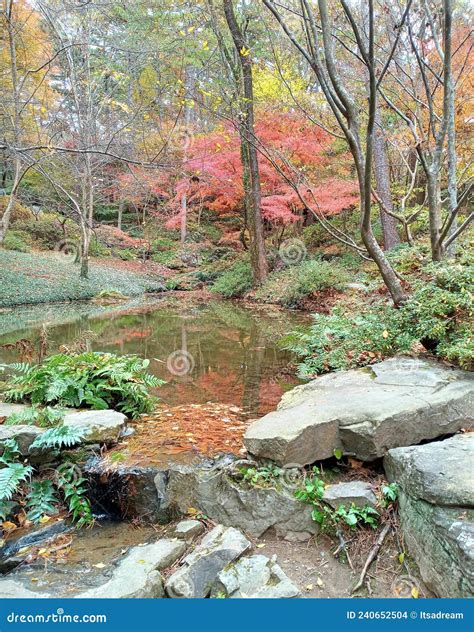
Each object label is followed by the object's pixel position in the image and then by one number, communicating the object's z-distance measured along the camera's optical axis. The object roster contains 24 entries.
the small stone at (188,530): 2.43
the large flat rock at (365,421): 2.59
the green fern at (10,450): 2.90
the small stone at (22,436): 2.99
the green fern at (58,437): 2.88
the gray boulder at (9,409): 3.44
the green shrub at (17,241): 17.14
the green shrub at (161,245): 21.84
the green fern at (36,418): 3.23
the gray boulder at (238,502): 2.41
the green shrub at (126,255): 21.06
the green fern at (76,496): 2.65
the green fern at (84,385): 3.71
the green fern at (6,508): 2.58
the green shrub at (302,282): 10.52
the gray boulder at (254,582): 1.96
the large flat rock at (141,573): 1.95
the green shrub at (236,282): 14.08
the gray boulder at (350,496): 2.34
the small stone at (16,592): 1.95
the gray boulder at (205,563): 2.01
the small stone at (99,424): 3.15
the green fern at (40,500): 2.65
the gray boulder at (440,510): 1.75
